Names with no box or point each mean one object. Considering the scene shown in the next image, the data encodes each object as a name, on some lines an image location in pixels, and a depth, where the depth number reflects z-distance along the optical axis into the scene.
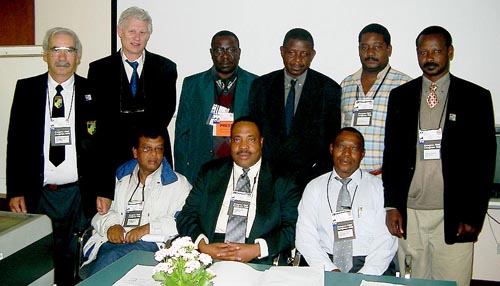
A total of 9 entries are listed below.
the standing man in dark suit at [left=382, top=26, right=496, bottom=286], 2.75
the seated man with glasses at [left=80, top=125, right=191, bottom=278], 3.02
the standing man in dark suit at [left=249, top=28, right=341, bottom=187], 3.16
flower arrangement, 1.56
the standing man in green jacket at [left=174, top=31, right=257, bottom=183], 3.38
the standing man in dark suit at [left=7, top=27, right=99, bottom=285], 3.22
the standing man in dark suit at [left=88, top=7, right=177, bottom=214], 3.44
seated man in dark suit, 2.78
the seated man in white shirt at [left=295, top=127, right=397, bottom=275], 2.73
